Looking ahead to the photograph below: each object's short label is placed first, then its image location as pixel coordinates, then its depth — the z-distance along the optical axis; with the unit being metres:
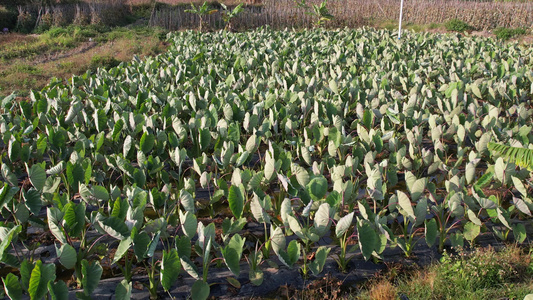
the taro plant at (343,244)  2.25
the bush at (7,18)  13.45
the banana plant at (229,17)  12.30
